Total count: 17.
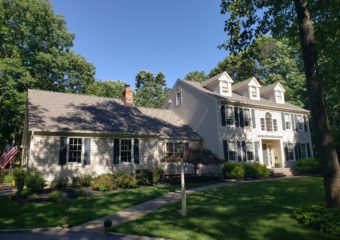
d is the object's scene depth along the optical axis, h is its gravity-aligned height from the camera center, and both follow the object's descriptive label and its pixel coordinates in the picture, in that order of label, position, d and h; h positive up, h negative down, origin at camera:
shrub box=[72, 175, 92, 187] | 14.85 -1.14
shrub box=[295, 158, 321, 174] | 22.19 -0.91
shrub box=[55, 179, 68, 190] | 14.73 -1.28
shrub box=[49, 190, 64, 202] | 11.36 -1.53
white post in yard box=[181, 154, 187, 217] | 8.28 -1.51
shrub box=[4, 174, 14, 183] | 21.33 -1.33
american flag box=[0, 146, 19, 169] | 21.15 +0.54
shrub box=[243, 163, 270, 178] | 19.62 -1.06
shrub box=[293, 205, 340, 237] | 6.20 -1.62
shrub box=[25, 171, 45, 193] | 13.09 -1.02
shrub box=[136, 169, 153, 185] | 16.08 -1.10
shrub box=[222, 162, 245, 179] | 18.61 -0.94
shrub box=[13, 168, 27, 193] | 13.16 -0.79
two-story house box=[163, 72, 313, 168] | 21.62 +3.41
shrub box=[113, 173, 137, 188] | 14.76 -1.20
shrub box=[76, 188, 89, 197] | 12.43 -1.53
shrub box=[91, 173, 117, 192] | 13.85 -1.25
